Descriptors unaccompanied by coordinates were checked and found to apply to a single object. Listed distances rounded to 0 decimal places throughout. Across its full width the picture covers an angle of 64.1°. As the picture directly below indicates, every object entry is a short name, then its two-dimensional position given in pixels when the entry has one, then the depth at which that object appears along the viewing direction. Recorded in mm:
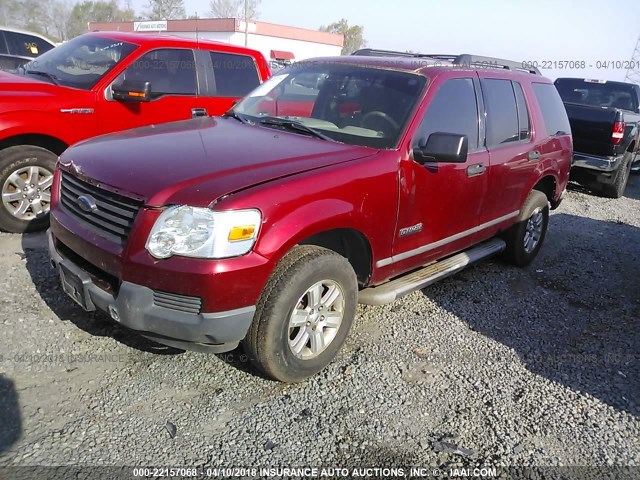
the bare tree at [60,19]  58844
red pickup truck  4484
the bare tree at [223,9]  60062
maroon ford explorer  2484
